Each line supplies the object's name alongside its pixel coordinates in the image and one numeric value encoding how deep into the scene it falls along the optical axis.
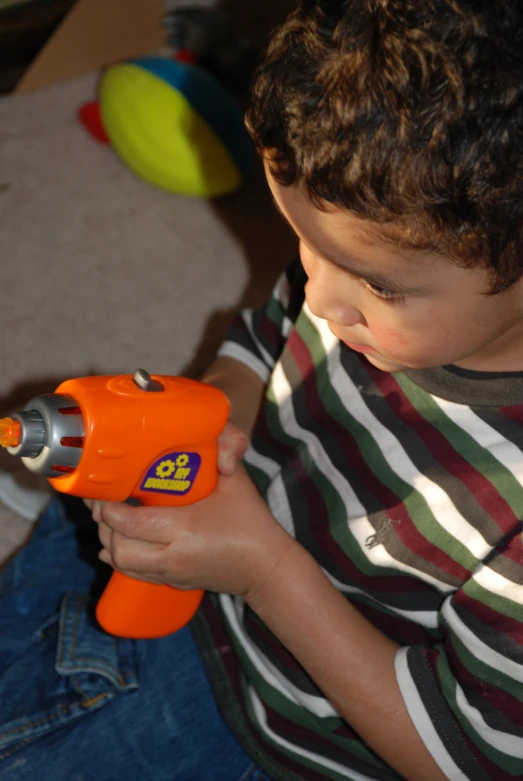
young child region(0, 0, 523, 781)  0.48
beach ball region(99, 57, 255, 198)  1.54
